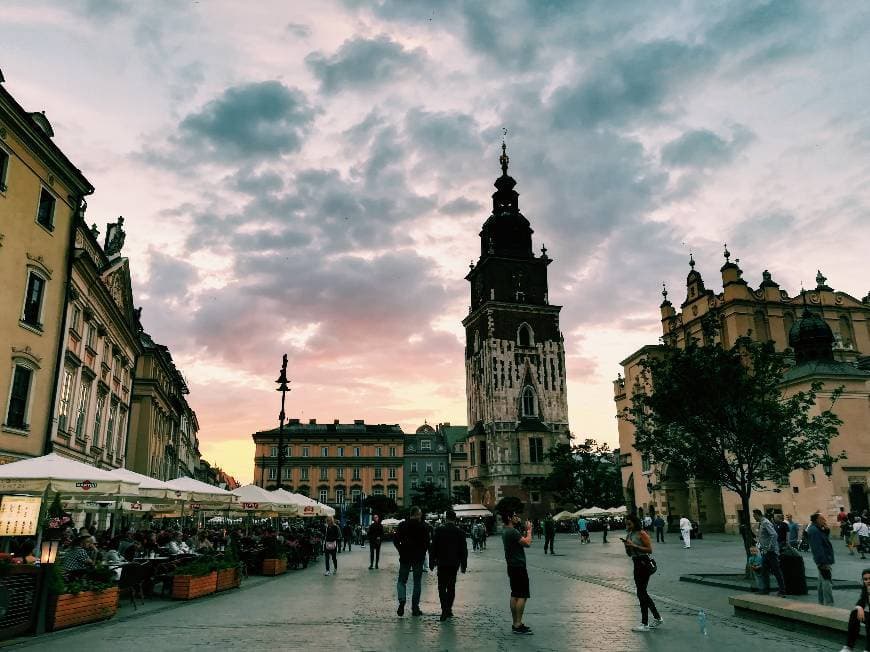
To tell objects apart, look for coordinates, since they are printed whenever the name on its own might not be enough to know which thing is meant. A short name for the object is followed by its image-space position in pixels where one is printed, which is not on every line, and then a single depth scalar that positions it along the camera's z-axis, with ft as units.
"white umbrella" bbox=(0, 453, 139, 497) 39.50
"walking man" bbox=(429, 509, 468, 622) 34.50
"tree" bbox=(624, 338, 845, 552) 57.93
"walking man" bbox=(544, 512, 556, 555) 101.55
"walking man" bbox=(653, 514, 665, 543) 115.55
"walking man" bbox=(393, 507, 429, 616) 36.32
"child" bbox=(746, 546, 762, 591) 45.85
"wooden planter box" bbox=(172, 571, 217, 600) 43.88
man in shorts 29.91
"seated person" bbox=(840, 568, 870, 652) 23.07
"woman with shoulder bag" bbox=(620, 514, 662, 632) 31.24
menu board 31.01
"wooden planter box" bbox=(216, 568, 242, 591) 48.51
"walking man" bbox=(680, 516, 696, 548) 96.17
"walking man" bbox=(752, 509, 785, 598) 44.62
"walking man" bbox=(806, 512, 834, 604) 37.68
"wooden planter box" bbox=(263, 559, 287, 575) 65.77
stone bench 27.94
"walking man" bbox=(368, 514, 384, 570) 73.92
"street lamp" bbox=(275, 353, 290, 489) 96.63
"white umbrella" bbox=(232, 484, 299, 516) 74.89
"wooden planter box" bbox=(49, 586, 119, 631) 31.30
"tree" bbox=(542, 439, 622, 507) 220.23
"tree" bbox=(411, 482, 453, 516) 255.50
